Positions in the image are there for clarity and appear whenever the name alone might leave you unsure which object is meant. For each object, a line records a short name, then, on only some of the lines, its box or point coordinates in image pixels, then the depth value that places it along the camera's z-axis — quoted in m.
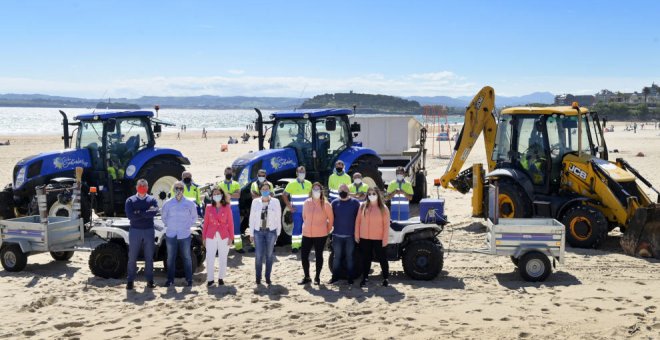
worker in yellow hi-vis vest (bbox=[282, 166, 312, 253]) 9.62
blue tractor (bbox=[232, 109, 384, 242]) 11.23
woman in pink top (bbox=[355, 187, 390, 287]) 7.82
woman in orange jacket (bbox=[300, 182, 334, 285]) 7.99
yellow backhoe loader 9.93
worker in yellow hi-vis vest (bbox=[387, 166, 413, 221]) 9.51
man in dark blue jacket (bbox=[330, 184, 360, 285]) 7.95
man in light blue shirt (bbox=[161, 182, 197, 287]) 7.93
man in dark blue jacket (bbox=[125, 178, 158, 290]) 7.81
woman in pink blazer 7.98
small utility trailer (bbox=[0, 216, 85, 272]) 8.63
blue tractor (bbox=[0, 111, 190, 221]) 11.39
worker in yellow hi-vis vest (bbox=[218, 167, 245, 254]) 9.76
